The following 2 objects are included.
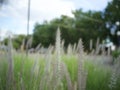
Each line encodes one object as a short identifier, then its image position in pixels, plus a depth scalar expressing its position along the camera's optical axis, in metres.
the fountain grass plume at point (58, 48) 1.19
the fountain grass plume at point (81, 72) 1.16
